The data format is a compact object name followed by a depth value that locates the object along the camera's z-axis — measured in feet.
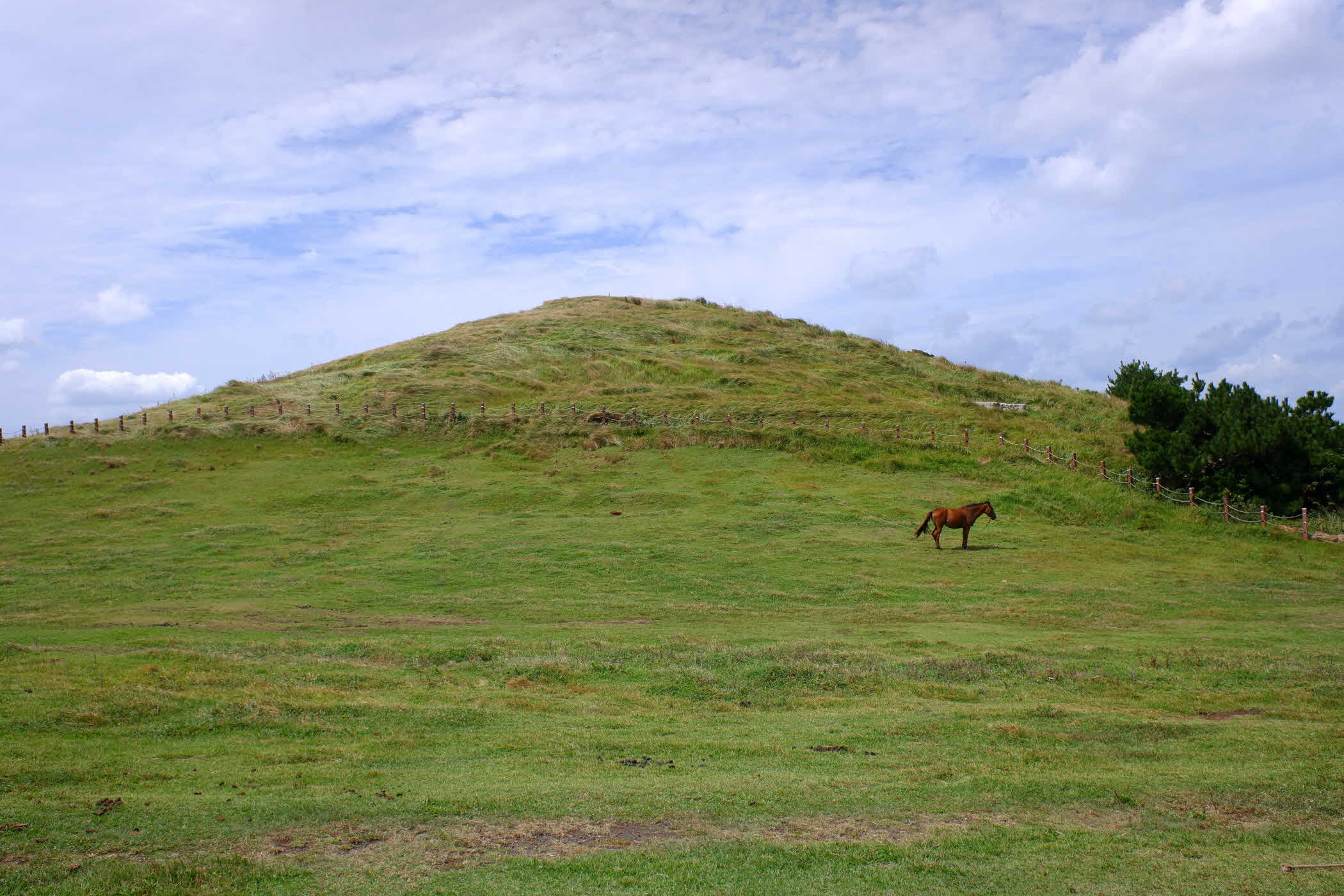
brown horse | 103.81
